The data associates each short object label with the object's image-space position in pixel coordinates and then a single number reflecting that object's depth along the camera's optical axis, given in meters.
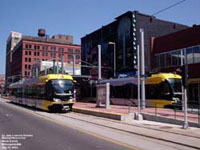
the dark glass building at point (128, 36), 44.75
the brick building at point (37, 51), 116.50
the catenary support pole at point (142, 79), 24.51
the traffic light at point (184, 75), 14.46
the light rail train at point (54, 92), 21.86
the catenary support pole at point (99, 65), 36.93
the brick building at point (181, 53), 31.91
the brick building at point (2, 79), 171.38
